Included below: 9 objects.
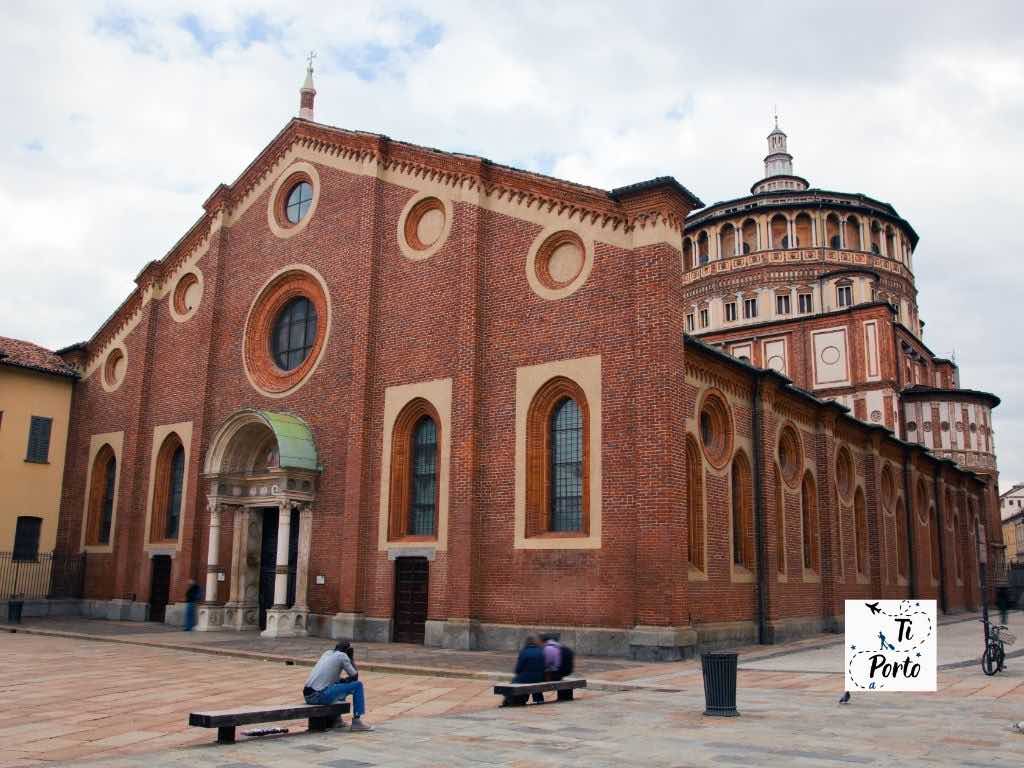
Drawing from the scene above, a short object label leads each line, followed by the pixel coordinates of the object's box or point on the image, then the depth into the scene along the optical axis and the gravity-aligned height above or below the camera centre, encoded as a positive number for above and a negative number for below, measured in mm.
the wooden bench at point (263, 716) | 9188 -1513
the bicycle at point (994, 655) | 16109 -1290
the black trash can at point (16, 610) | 26859 -1265
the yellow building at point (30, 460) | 29781 +3425
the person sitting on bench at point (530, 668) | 12859 -1302
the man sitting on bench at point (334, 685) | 10680 -1313
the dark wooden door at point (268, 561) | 25172 +224
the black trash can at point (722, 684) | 11453 -1316
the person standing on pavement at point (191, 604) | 24641 -934
